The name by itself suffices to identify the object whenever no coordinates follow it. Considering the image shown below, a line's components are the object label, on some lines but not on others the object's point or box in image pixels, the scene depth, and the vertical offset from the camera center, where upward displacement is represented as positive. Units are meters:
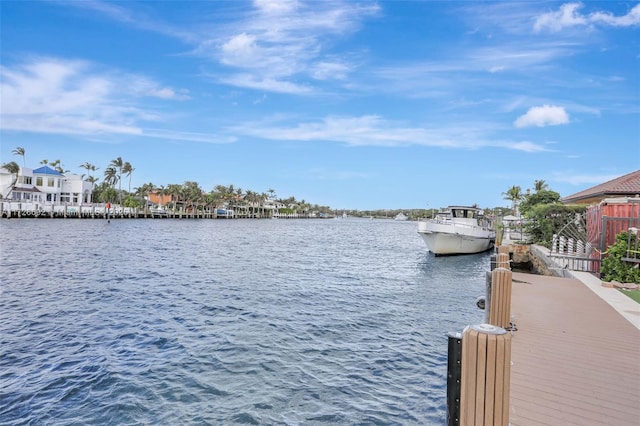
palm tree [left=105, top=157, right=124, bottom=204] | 117.00 +13.45
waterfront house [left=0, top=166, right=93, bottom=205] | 89.06 +4.70
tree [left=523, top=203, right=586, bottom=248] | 25.27 +0.50
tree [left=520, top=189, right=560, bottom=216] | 42.00 +2.96
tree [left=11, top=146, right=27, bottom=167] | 101.75 +14.03
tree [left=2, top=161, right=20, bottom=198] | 87.90 +8.17
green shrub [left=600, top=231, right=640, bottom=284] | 12.38 -1.19
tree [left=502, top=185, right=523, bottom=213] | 80.86 +6.12
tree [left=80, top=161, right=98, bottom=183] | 119.69 +12.51
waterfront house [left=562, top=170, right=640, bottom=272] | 13.55 +0.25
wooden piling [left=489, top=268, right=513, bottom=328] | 7.21 -1.42
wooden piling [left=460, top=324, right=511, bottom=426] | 3.11 -1.23
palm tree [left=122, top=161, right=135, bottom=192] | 119.31 +12.58
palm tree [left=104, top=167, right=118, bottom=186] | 116.86 +9.99
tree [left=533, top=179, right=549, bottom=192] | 87.17 +8.87
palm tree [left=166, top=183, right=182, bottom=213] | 130.12 +6.45
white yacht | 31.95 -0.91
